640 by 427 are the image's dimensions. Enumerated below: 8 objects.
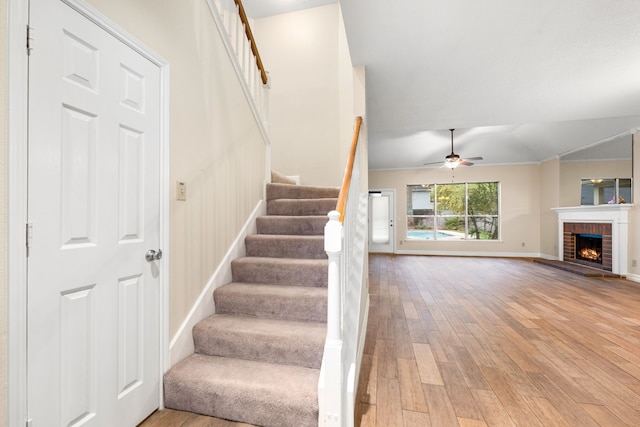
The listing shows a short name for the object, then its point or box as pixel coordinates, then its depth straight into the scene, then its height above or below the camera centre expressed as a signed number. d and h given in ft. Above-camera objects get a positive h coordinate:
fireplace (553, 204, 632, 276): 16.60 -1.30
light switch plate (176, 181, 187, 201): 5.72 +0.51
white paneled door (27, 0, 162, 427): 3.48 -0.16
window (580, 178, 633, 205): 17.92 +1.67
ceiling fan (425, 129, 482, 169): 18.58 +3.77
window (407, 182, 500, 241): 25.96 +0.34
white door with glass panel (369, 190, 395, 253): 27.53 -0.64
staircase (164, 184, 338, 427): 4.81 -2.63
